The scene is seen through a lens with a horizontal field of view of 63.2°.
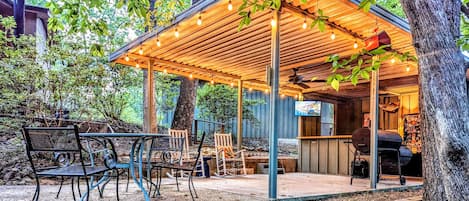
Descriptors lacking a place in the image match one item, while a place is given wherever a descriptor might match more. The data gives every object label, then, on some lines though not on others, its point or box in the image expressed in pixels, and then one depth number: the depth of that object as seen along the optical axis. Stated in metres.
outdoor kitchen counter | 9.03
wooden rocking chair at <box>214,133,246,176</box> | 8.06
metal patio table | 3.77
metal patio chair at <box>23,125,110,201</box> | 3.45
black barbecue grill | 7.07
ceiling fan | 7.70
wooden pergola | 4.98
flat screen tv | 10.82
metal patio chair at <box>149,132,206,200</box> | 4.58
